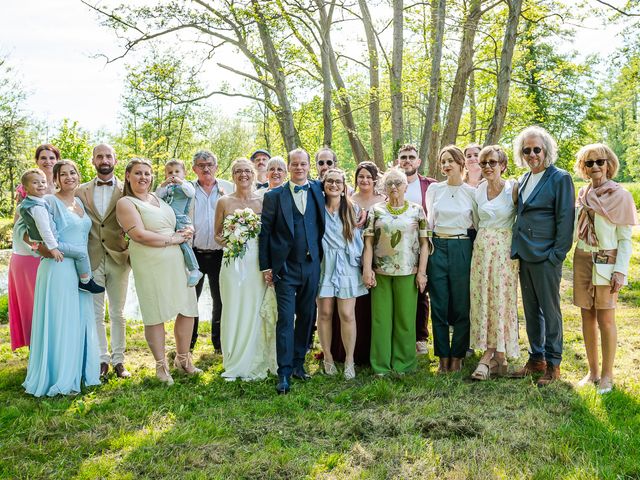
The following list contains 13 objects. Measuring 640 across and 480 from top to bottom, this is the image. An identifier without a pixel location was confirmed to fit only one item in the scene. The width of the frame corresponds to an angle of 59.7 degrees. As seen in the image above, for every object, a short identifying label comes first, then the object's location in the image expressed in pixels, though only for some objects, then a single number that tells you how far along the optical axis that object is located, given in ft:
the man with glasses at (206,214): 21.42
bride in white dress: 19.07
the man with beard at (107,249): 19.11
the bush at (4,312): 29.67
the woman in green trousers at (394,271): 18.79
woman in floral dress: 17.90
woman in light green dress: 17.79
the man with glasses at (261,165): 23.66
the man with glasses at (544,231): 16.66
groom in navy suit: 18.20
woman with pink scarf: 15.96
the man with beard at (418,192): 21.59
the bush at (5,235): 66.90
